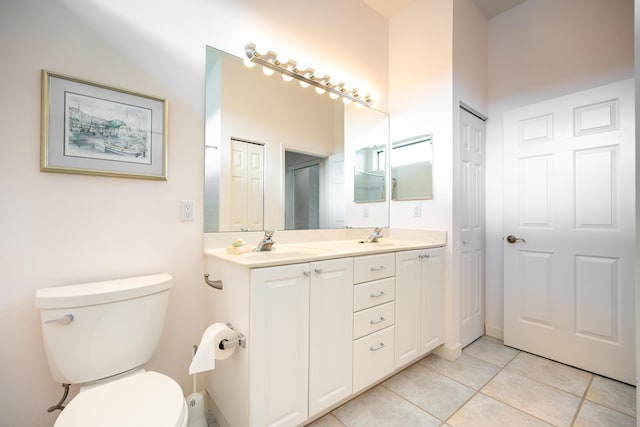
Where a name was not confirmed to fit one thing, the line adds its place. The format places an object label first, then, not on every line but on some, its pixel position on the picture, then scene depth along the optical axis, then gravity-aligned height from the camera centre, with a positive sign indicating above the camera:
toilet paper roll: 1.07 -0.56
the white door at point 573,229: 1.76 -0.12
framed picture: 1.11 +0.39
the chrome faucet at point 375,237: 2.04 -0.18
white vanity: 1.12 -0.56
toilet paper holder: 1.12 -0.55
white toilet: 0.84 -0.54
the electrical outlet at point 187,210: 1.41 +0.02
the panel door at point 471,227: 2.16 -0.12
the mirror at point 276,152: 1.53 +0.42
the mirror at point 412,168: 2.16 +0.39
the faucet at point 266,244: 1.46 -0.17
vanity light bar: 1.63 +0.98
